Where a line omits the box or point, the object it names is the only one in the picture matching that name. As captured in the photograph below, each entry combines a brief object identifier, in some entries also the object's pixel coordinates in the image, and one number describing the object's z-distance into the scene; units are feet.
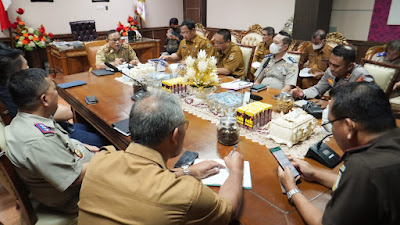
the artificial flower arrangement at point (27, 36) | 17.47
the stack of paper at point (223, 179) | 3.83
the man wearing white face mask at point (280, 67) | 9.07
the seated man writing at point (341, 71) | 7.18
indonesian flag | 16.82
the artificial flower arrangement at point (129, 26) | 20.94
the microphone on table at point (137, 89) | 7.19
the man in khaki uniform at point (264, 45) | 13.69
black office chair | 18.98
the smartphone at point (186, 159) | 4.29
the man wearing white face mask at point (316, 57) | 12.71
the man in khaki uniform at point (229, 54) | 10.96
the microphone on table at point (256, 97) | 6.98
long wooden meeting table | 3.35
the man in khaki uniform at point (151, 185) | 2.61
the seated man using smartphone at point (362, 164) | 2.55
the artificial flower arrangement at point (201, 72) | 6.59
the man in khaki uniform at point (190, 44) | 12.91
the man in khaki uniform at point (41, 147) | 3.97
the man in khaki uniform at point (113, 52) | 11.80
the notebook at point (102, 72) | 9.95
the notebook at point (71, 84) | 8.54
